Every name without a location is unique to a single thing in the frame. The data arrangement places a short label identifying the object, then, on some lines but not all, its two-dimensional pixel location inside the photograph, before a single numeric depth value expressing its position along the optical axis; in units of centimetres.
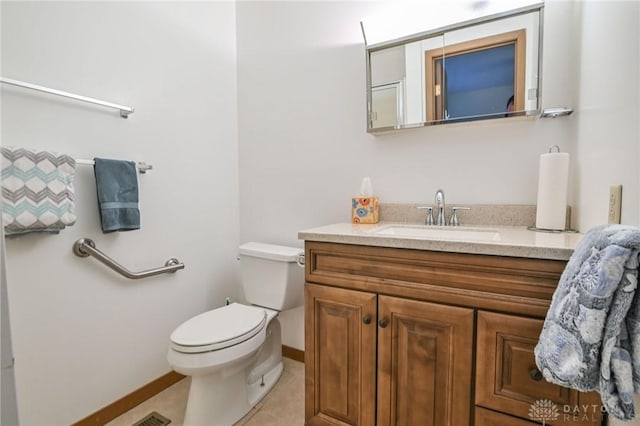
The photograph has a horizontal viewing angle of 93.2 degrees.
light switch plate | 76
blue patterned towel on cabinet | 52
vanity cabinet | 87
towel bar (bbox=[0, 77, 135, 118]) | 110
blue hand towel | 133
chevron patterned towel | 105
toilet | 126
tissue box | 154
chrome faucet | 142
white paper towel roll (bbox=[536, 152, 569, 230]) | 113
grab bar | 132
